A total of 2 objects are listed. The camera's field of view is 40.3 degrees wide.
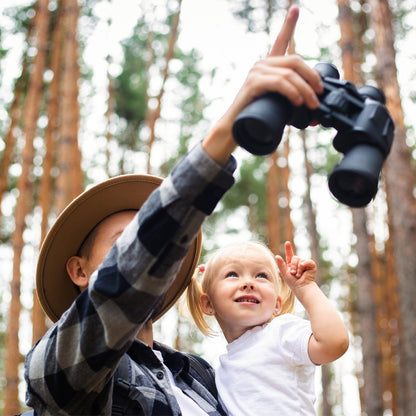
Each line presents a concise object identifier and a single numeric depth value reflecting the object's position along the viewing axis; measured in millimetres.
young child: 1637
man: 941
